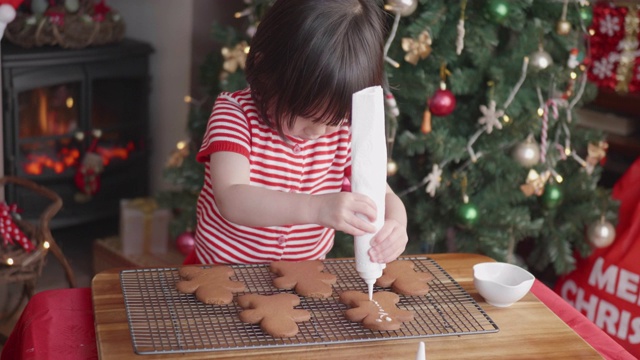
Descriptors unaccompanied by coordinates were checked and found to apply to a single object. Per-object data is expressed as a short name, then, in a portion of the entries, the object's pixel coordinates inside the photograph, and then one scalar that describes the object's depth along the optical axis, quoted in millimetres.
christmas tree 2258
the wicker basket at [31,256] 2174
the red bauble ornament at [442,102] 2211
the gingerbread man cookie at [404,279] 1323
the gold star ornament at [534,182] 2324
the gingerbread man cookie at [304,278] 1290
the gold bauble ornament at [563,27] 2316
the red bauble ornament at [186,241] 2682
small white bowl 1312
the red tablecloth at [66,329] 1163
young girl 1265
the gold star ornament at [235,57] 2428
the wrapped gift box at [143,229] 2939
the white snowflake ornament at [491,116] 2262
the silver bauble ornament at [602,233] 2383
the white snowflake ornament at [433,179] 2287
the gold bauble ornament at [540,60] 2256
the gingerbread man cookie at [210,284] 1240
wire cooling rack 1120
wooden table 1104
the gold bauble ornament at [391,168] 2283
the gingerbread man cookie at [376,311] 1194
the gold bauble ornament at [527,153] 2289
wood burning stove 2912
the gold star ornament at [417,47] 2166
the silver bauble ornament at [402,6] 2098
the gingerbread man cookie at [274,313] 1150
